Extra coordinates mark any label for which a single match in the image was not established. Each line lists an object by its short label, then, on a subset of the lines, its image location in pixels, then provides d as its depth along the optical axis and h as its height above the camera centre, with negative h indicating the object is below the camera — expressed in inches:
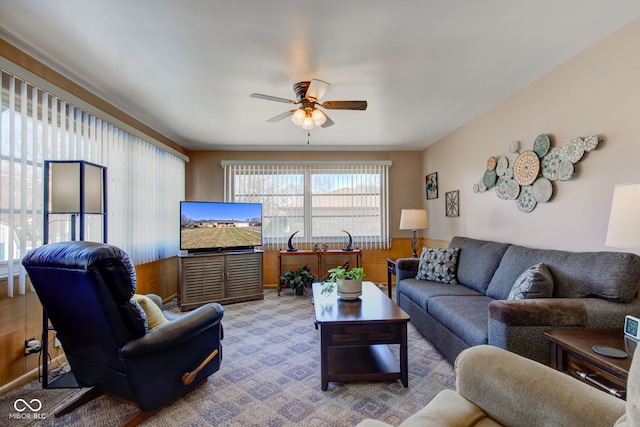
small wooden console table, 187.3 -24.5
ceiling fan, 98.4 +38.7
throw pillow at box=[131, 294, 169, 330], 73.2 -23.0
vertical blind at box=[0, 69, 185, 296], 79.1 +18.8
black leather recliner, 60.0 -25.3
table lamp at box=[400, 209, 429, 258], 169.8 -1.3
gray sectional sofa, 70.8 -23.6
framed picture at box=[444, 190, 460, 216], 163.6 +7.9
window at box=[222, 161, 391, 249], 202.4 +14.0
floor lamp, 77.6 +7.3
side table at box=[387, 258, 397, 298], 162.9 -28.9
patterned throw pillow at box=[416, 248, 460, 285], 132.6 -22.5
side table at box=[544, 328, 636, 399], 52.4 -26.9
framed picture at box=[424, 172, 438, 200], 190.5 +20.8
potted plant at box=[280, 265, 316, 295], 182.5 -38.0
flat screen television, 161.9 -3.9
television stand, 155.0 -32.4
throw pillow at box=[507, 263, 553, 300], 81.0 -19.4
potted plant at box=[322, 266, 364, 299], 104.2 -22.7
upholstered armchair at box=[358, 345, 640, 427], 35.2 -23.4
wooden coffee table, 82.5 -33.9
